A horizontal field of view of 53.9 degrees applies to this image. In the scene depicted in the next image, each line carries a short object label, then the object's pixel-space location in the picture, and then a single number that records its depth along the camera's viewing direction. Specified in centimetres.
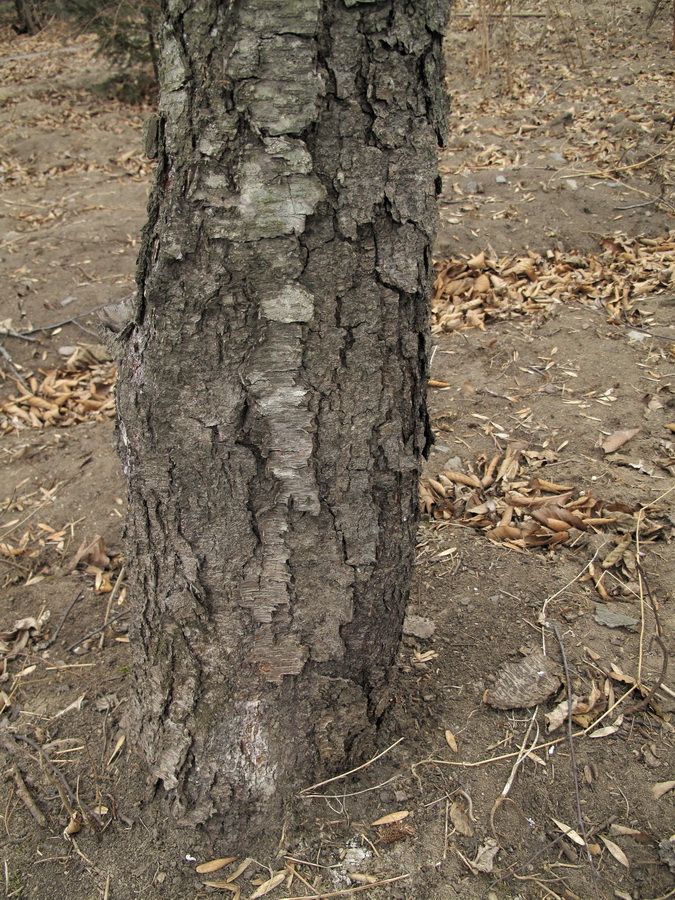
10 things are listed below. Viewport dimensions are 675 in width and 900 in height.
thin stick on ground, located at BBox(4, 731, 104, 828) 184
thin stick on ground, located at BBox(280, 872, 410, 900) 165
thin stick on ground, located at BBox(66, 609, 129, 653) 248
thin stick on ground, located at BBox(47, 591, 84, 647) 250
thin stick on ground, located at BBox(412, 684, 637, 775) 186
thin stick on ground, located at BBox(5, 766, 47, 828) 183
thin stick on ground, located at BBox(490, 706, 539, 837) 177
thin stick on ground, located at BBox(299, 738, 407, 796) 183
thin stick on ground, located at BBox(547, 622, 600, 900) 165
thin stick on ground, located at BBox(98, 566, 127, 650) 264
